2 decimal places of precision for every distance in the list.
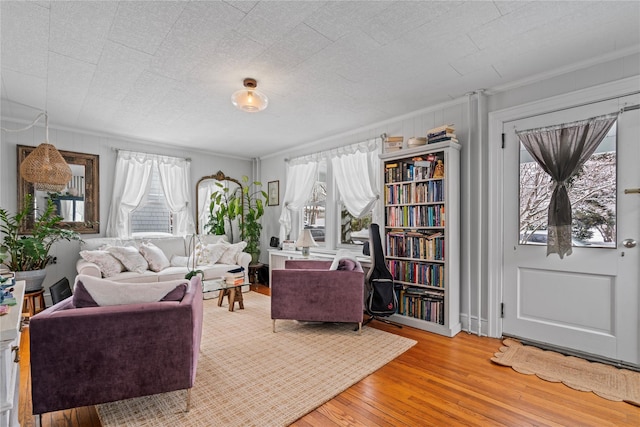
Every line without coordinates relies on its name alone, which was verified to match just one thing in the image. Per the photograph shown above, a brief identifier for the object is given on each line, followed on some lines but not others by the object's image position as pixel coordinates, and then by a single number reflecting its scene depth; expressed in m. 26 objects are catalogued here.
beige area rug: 1.86
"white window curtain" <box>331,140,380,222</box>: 4.22
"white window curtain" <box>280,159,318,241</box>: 5.20
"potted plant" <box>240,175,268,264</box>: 5.80
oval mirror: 5.62
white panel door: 2.43
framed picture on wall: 5.88
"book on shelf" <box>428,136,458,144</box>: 3.17
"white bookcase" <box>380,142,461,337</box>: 3.17
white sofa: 3.94
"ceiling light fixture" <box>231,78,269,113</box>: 2.73
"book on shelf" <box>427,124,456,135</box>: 3.18
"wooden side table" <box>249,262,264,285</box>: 5.57
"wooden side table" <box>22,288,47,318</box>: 3.58
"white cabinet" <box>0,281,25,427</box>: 1.15
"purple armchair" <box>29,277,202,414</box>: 1.62
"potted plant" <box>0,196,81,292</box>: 3.58
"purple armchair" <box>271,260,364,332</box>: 3.10
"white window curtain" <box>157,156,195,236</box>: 5.22
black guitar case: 3.32
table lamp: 4.27
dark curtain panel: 2.62
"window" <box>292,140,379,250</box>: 4.26
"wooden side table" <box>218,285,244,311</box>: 3.90
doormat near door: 2.12
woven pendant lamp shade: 2.62
